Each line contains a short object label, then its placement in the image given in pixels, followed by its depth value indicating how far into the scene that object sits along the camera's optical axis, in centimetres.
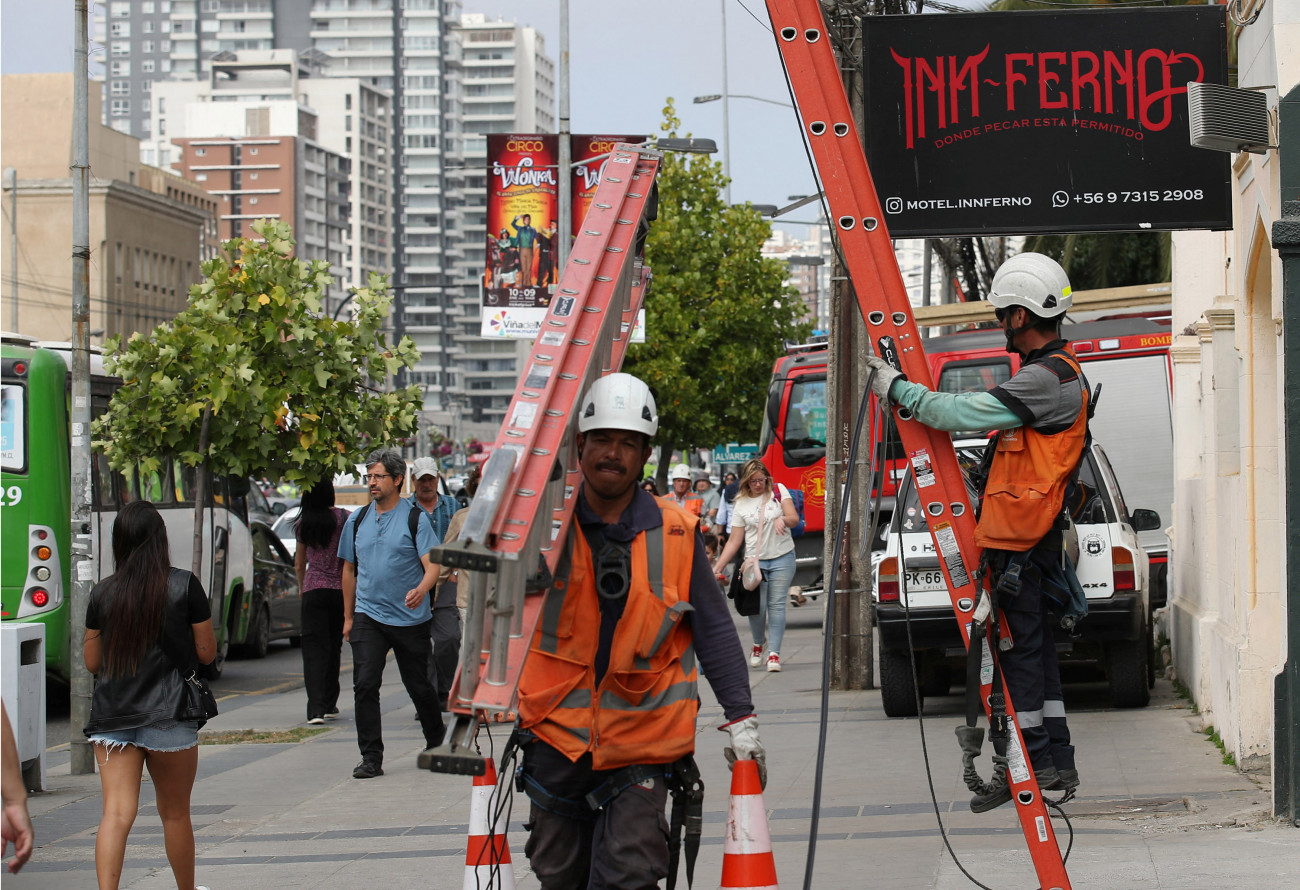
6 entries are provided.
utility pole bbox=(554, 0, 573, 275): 2669
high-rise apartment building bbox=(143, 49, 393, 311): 15800
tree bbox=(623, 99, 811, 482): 4253
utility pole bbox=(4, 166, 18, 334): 7979
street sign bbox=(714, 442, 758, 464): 4616
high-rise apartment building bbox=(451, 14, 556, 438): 18825
